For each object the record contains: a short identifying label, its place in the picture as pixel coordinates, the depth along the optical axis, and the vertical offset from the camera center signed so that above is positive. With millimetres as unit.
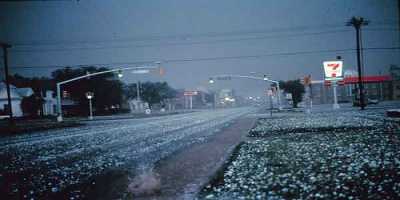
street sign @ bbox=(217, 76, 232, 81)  64400 +4302
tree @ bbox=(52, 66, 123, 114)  82688 +4649
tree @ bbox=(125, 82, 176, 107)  129750 +4580
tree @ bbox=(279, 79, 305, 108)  76312 +1852
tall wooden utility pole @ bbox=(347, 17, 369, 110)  43103 +9515
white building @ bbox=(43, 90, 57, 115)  95706 +999
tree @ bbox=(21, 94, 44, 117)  74700 +979
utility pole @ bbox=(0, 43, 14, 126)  42381 +7358
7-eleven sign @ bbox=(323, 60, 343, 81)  42719 +3271
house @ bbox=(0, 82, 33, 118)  81275 +1944
